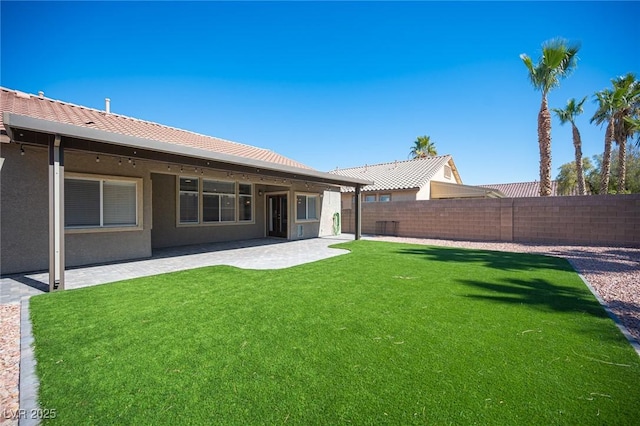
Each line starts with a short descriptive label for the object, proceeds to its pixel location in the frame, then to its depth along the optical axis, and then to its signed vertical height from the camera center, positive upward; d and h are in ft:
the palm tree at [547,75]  43.91 +22.18
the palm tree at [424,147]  101.35 +23.68
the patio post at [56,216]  17.01 -0.20
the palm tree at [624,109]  54.65 +21.11
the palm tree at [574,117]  69.46 +24.16
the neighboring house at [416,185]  64.90 +6.71
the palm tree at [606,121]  56.18 +18.48
